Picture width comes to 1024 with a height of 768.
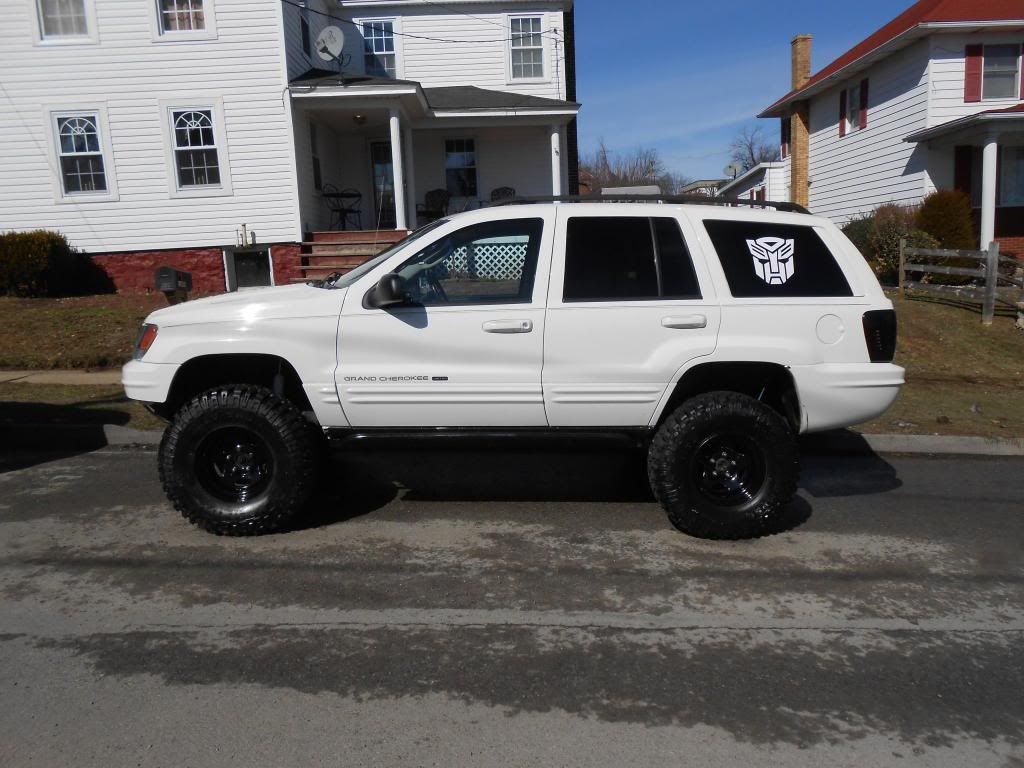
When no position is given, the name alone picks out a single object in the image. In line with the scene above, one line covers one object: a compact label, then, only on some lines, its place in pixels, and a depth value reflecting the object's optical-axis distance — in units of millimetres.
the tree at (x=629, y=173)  74688
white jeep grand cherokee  4965
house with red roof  18797
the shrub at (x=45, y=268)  14867
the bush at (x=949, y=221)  17406
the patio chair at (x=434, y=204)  19609
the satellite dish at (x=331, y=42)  17297
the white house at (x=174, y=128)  15945
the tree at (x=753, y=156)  69875
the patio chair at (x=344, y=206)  18150
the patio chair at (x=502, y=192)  19812
